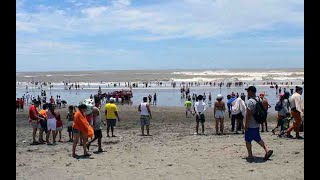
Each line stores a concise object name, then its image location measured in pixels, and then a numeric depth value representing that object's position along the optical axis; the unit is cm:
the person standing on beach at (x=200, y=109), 1423
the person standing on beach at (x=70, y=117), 1300
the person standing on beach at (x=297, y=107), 1118
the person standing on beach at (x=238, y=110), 1402
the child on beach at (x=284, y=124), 1267
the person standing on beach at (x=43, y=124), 1300
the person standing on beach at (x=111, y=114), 1429
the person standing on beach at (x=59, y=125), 1378
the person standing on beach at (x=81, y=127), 1030
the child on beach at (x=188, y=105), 2380
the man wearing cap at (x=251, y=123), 859
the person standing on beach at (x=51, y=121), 1283
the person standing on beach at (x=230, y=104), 1479
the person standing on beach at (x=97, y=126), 1115
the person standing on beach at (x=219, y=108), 1410
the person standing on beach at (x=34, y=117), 1275
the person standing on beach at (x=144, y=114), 1477
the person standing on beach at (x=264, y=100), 1391
